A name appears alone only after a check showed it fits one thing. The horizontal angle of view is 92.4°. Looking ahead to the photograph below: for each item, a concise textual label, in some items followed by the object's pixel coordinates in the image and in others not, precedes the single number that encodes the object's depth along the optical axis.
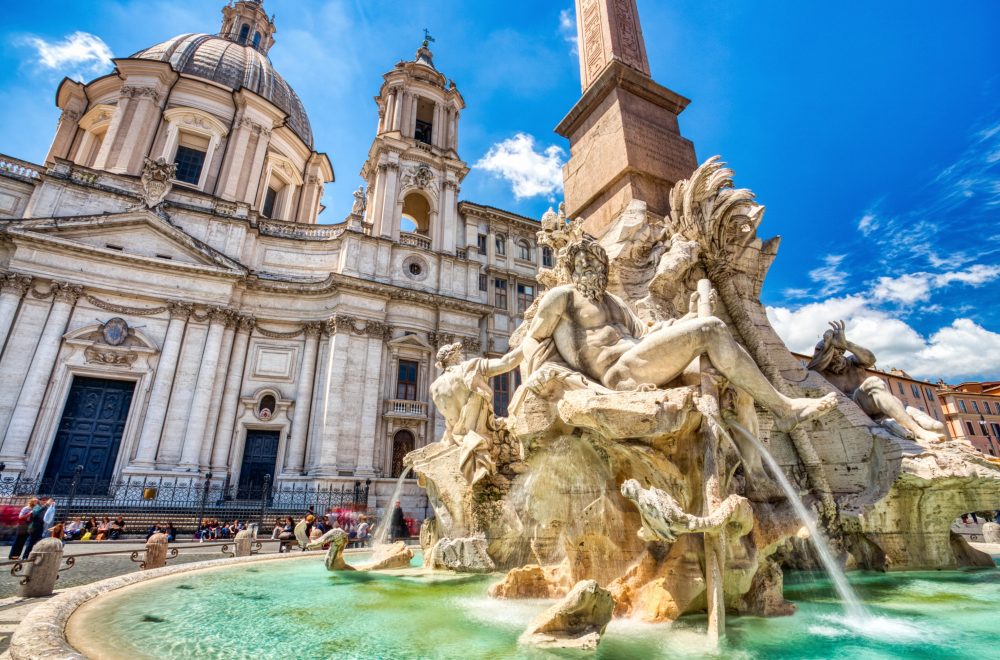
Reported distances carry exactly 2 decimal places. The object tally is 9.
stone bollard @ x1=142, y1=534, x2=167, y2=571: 6.45
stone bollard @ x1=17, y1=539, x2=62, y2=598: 4.61
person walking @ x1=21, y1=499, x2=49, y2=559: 8.45
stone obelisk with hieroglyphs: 6.90
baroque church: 18.77
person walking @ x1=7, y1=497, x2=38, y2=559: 8.51
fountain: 2.93
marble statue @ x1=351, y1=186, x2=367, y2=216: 24.66
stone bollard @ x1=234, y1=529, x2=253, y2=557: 8.08
